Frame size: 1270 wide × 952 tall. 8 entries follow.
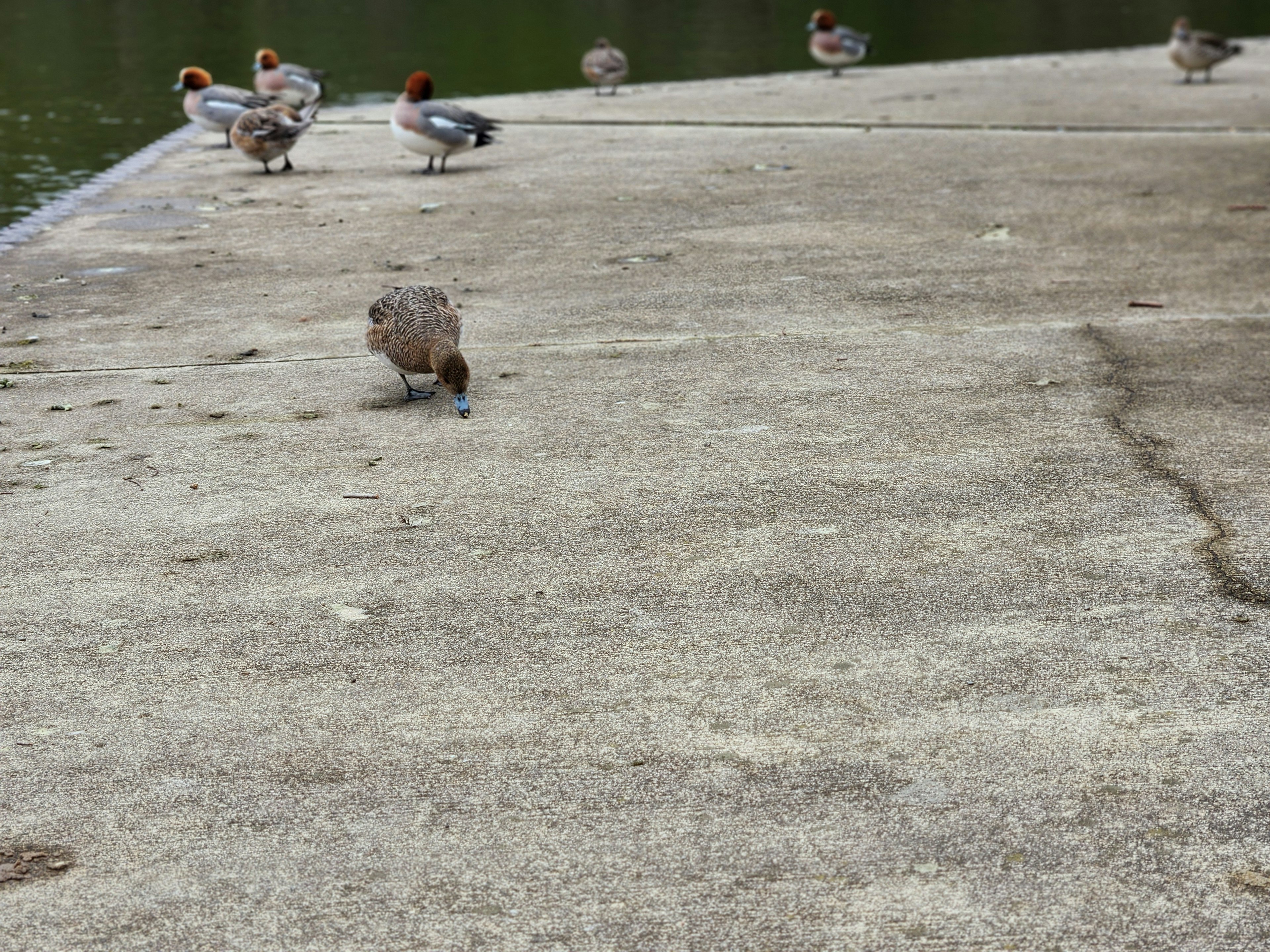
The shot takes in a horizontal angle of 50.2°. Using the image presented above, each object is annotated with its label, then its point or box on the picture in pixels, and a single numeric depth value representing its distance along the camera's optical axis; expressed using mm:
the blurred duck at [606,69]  15992
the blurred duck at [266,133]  10445
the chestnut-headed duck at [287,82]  15727
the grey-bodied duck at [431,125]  10289
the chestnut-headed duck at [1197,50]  14648
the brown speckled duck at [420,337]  5152
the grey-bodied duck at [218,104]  12297
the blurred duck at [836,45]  17250
